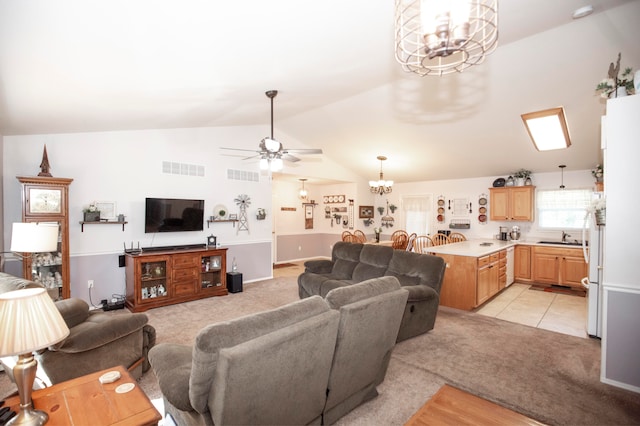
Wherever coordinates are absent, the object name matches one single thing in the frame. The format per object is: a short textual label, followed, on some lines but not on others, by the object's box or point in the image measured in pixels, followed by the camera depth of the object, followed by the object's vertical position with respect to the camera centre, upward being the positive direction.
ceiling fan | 3.87 +0.75
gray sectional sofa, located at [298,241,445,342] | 3.52 -0.88
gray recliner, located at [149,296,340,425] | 1.41 -0.82
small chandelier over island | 6.76 +0.59
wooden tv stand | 4.58 -1.06
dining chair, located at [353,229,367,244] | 7.55 -0.65
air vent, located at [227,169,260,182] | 6.10 +0.72
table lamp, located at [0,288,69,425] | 1.26 -0.52
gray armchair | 2.29 -1.09
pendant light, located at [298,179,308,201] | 8.98 +0.50
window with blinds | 6.09 +0.09
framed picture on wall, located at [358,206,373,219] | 8.84 -0.04
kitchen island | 4.40 -0.96
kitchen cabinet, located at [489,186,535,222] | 6.36 +0.18
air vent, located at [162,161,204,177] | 5.31 +0.74
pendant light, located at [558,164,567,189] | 6.21 +0.68
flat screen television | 4.97 -0.08
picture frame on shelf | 4.68 +0.01
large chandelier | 1.23 +0.76
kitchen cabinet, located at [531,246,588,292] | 5.62 -1.03
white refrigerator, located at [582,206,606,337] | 3.45 -0.81
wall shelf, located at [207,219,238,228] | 5.81 -0.20
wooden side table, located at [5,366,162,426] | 1.45 -0.99
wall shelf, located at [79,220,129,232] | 4.50 -0.20
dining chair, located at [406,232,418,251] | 7.01 -0.78
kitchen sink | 5.88 -0.61
